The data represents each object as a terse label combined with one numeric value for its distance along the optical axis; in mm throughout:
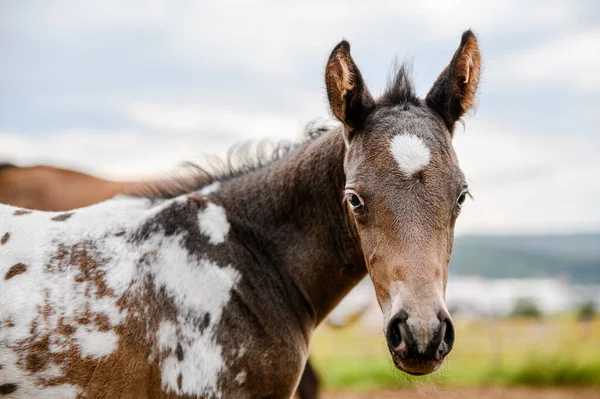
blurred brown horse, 8188
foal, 2719
